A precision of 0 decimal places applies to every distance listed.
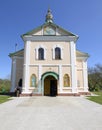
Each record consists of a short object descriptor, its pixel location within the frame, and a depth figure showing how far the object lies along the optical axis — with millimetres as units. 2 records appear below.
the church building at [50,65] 14228
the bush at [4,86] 24372
